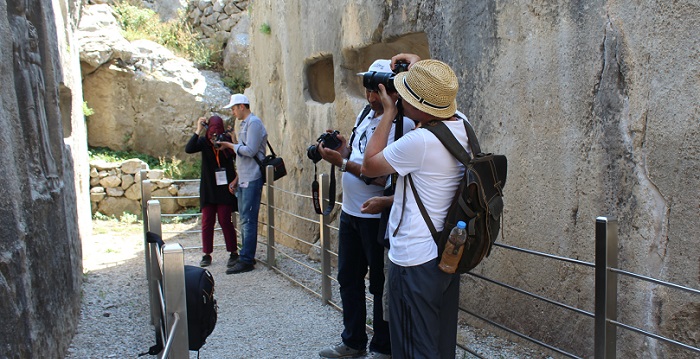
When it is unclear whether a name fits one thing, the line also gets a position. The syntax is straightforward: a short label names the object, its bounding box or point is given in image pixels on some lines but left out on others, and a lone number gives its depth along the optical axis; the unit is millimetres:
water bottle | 2592
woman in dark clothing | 6840
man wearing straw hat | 2680
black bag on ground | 2768
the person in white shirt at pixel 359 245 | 3764
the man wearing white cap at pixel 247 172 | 6531
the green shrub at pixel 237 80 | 14836
